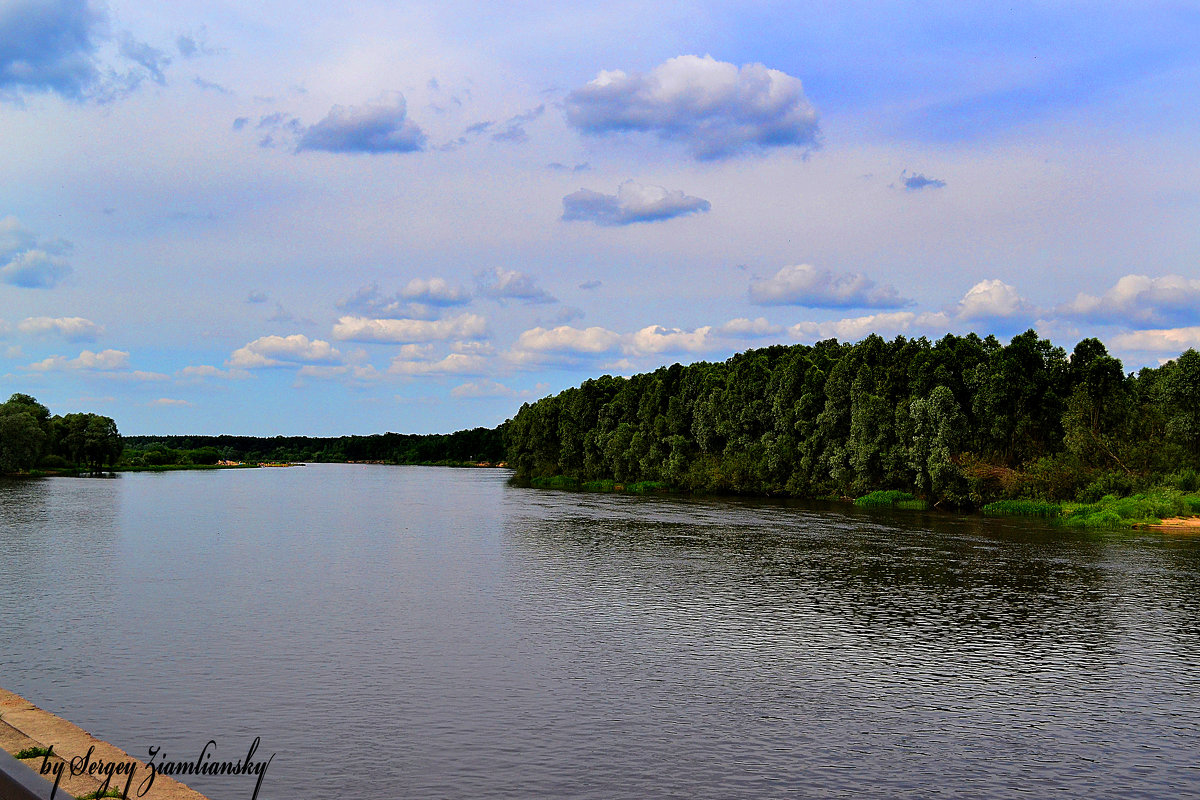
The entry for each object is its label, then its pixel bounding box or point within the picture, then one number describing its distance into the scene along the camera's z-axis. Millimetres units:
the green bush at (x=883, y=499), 101250
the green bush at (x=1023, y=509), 83188
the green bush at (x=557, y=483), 157375
